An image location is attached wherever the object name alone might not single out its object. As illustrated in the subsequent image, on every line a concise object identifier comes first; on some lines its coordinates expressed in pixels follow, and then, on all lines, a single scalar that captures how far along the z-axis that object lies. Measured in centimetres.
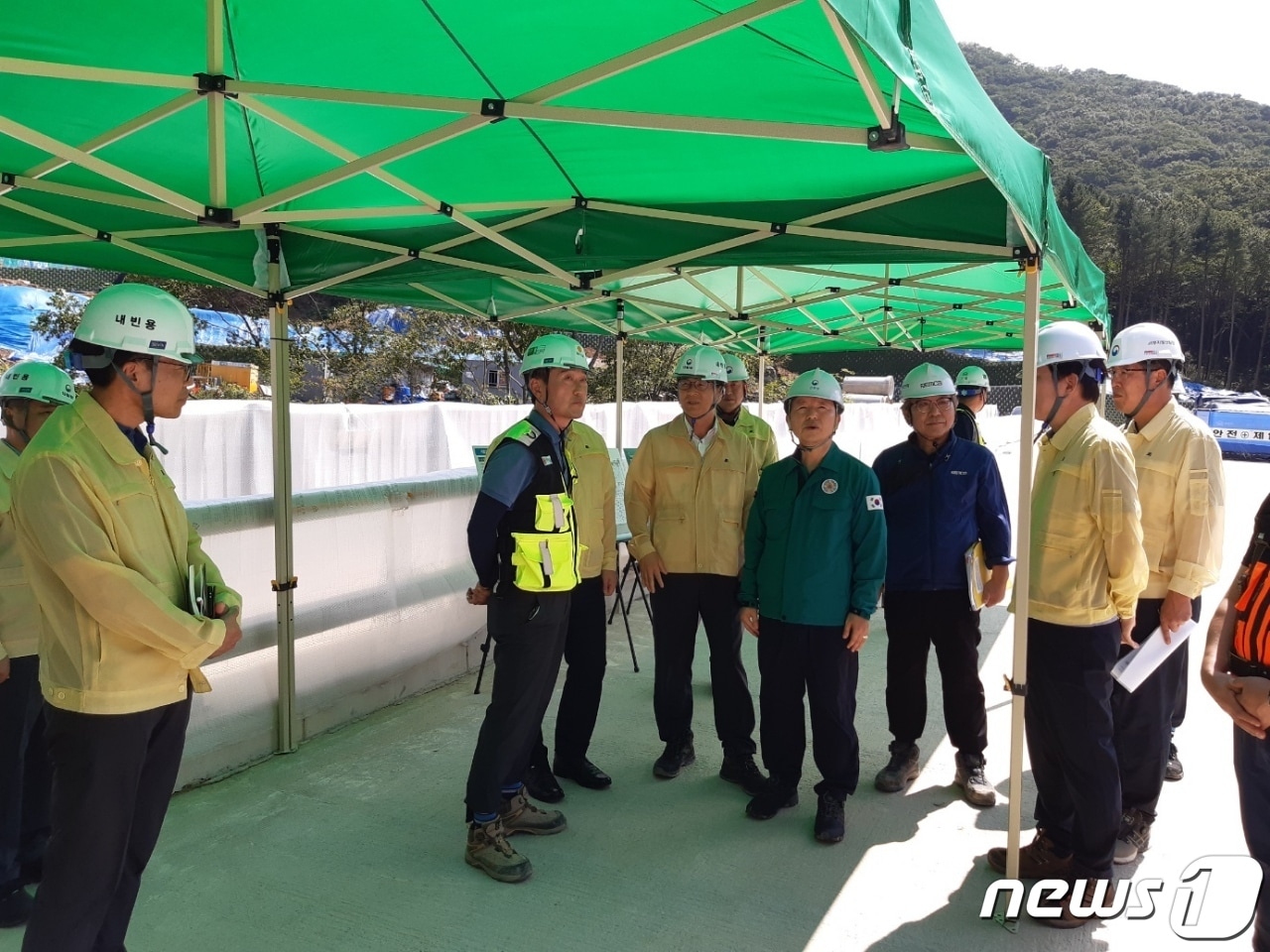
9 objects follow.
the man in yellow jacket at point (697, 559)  408
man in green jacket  352
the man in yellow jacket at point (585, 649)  397
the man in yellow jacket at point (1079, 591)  296
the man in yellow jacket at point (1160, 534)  342
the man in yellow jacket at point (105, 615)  202
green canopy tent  245
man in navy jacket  398
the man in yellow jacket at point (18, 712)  274
